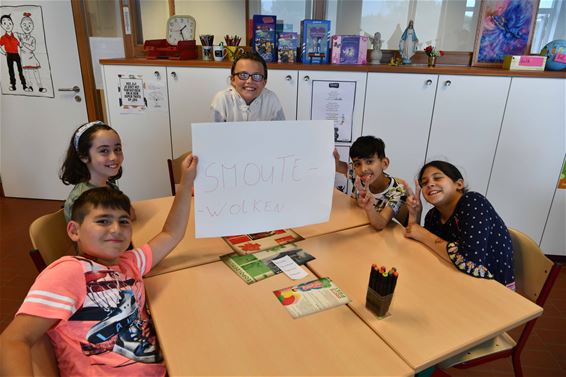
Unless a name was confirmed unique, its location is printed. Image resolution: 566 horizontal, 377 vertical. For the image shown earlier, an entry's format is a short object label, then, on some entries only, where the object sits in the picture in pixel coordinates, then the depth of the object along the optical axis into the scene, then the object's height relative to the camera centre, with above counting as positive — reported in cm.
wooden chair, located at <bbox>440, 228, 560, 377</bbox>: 132 -77
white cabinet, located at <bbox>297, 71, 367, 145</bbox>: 274 -16
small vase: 280 +6
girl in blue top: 131 -58
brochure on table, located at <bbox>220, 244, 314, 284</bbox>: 121 -64
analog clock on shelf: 301 +26
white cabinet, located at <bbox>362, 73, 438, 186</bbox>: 273 -33
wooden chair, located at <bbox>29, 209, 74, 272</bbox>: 122 -61
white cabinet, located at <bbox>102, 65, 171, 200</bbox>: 288 -51
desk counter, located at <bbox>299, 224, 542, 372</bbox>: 95 -65
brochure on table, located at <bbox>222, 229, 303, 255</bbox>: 138 -64
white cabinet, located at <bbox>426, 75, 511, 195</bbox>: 270 -37
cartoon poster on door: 321 +4
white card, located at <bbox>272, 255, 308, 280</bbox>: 121 -64
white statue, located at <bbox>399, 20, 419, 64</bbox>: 278 +18
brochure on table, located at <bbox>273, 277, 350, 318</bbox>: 105 -64
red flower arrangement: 279 +13
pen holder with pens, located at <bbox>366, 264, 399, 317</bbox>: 99 -56
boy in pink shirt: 89 -61
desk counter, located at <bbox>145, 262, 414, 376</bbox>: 86 -65
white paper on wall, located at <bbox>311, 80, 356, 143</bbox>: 278 -26
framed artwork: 277 +30
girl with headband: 167 -41
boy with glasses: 205 -19
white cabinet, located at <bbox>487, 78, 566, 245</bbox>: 267 -58
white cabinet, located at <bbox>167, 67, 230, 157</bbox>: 283 -23
